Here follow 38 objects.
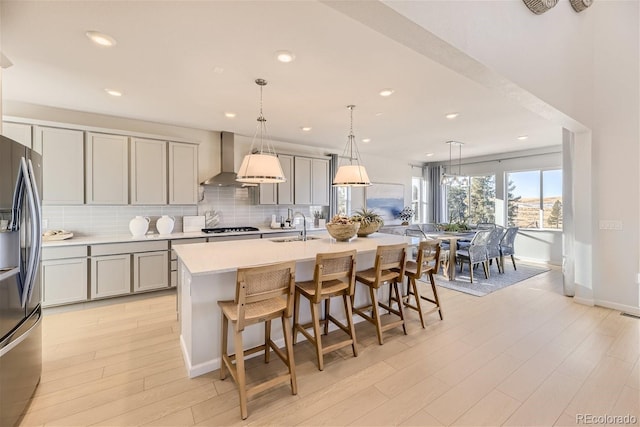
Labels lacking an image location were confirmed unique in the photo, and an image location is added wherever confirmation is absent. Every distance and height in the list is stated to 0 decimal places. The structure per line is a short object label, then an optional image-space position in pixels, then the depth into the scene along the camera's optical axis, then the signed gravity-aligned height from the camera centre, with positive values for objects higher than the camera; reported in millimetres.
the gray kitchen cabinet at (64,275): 3307 -774
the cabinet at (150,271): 3818 -829
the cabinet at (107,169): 3740 +632
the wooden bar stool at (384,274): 2666 -652
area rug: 4395 -1230
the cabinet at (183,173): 4320 +651
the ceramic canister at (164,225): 4277 -184
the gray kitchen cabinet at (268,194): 5203 +369
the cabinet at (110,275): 3562 -835
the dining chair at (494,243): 5104 -592
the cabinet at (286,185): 5414 +576
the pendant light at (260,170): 2691 +440
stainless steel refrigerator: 1566 -396
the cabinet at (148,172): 4027 +640
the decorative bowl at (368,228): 3629 -208
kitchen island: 2161 -637
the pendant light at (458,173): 7784 +1184
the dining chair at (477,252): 4801 -735
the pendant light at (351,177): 3401 +455
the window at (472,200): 7453 +378
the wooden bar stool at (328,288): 2230 -666
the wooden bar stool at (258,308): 1757 -688
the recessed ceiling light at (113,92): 3128 +1432
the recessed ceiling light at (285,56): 2353 +1404
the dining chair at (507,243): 5457 -647
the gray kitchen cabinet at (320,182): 5883 +689
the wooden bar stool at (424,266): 2988 -624
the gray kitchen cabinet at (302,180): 5633 +692
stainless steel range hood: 4961 +1109
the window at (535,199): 6371 +339
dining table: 4918 -516
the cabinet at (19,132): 3256 +1008
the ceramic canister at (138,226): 4090 -192
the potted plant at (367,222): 3617 -131
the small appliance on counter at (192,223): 4609 -168
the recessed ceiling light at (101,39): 2098 +1398
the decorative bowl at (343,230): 3178 -204
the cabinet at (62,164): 3469 +658
